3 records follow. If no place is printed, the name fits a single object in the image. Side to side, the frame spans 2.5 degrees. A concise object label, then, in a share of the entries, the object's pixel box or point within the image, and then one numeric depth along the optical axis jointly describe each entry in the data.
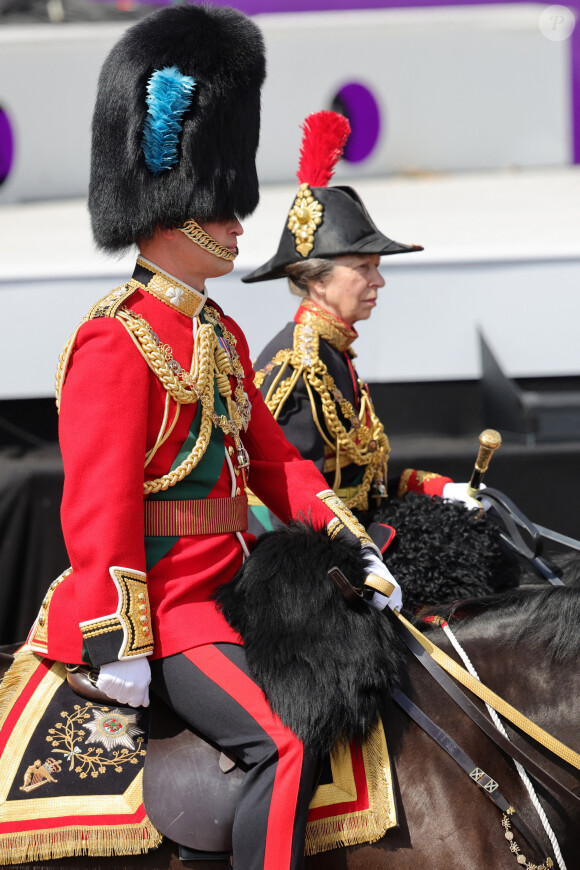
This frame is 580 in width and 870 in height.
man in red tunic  22.11
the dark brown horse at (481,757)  22.21
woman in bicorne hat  23.18
